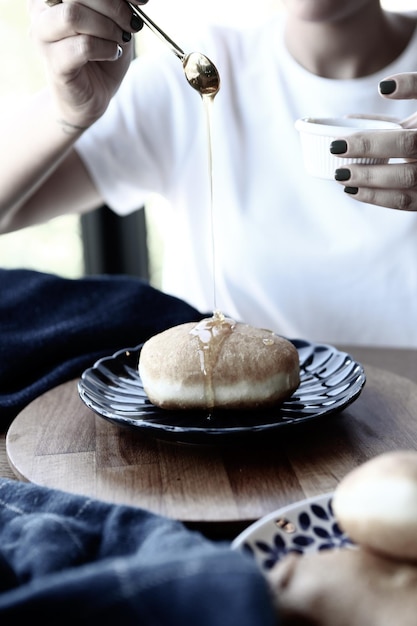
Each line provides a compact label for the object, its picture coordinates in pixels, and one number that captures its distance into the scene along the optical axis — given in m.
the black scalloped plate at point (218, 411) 0.86
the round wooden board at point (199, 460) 0.81
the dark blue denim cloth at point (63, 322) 1.19
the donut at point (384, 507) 0.53
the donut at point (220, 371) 0.93
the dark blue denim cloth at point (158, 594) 0.47
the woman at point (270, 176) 1.66
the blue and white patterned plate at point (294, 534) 0.59
